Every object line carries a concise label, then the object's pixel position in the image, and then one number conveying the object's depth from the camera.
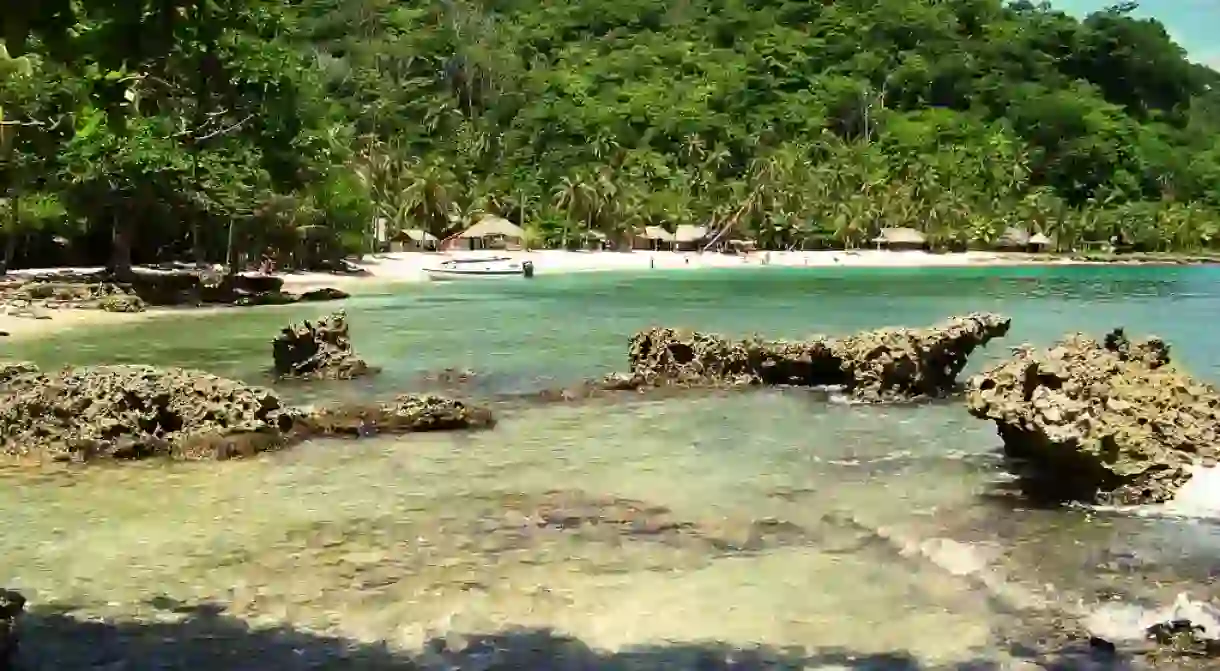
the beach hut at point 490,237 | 92.19
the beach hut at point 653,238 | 100.50
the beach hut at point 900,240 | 102.62
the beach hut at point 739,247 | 100.12
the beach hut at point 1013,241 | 106.50
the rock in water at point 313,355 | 19.89
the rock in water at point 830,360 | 16.92
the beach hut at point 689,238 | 100.88
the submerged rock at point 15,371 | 15.01
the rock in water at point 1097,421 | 10.17
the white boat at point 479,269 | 68.06
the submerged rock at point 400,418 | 13.80
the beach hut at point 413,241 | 87.25
